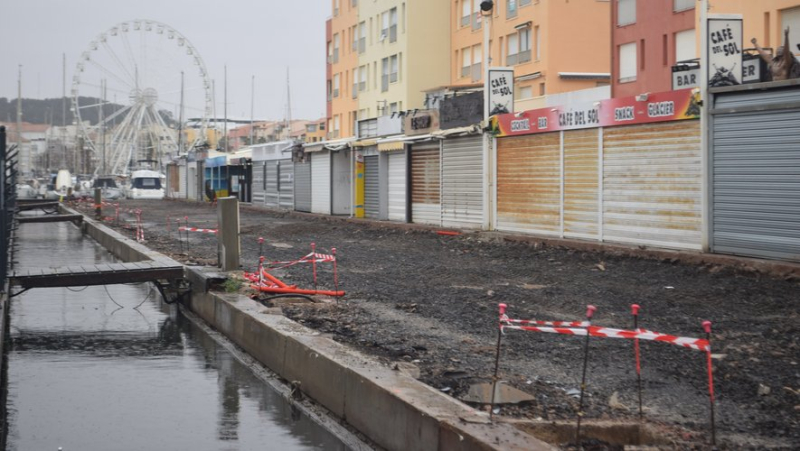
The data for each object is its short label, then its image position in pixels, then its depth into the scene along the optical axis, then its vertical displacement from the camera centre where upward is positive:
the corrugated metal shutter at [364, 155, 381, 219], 40.69 +0.11
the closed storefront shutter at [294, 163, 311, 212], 51.51 +0.25
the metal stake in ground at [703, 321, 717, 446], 5.77 -1.03
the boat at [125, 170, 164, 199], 93.19 +0.57
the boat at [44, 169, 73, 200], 89.19 +0.68
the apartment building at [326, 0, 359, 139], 80.12 +9.79
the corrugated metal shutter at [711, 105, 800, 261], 17.20 +0.12
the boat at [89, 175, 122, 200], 88.81 +0.56
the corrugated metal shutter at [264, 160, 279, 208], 59.19 +0.40
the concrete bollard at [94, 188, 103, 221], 47.72 -0.59
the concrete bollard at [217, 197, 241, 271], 16.36 -0.68
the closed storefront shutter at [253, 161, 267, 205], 62.41 +0.62
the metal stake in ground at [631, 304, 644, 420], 6.38 -0.76
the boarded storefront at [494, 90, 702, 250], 20.44 +0.44
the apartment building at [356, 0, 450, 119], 68.75 +9.59
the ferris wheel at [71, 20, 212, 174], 84.50 +6.54
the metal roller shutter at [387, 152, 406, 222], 37.56 +0.21
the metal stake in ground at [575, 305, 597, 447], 5.96 -1.28
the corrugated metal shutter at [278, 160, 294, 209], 55.22 +0.48
